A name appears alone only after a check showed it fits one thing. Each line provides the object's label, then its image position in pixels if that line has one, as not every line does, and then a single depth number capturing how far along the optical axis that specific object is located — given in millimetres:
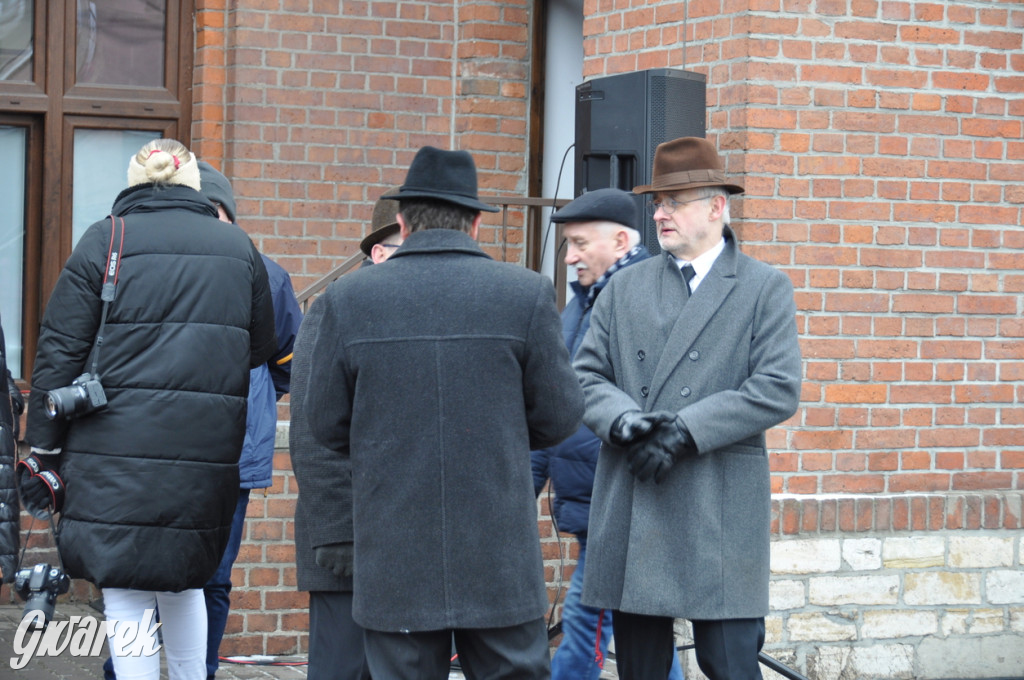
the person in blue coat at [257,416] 10437
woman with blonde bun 8211
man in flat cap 9133
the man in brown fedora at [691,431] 7762
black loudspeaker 10633
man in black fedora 6590
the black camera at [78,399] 7969
